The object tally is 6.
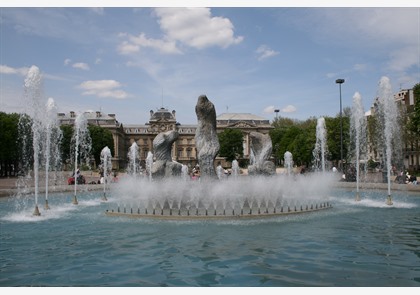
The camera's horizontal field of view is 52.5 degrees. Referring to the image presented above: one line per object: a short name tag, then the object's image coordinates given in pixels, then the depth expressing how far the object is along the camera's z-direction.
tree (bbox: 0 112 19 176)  60.62
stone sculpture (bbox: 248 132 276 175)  25.17
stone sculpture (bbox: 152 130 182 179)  25.72
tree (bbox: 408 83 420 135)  50.66
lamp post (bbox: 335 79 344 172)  51.34
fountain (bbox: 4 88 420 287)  9.48
